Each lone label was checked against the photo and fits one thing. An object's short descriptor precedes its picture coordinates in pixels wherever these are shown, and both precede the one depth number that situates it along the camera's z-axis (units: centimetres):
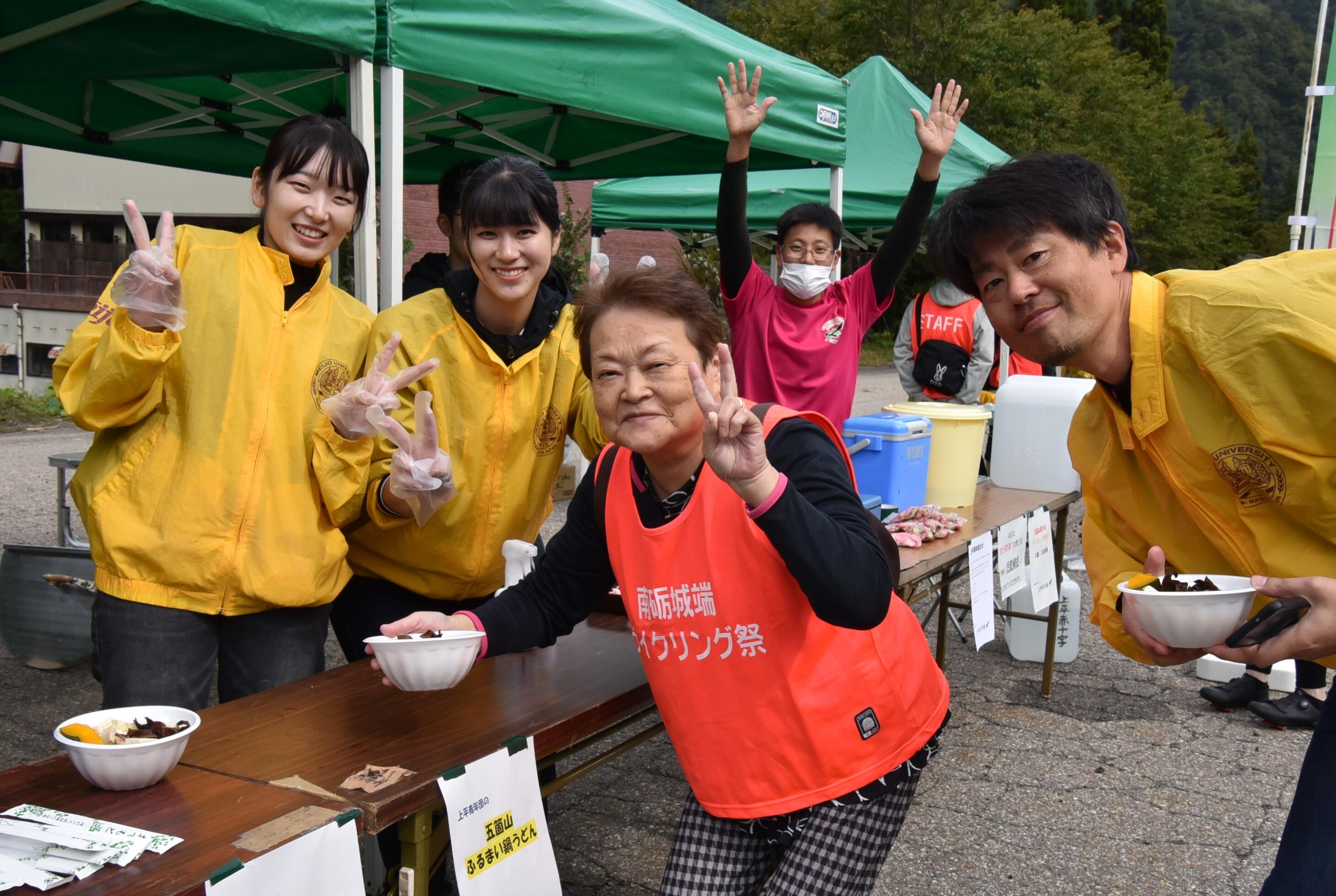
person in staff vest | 644
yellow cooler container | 387
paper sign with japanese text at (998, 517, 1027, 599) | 366
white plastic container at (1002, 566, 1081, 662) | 501
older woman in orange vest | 166
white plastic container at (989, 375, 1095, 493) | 433
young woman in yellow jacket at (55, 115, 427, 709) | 195
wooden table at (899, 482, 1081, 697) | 307
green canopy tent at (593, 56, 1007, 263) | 830
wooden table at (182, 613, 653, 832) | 161
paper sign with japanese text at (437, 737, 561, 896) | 157
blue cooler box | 356
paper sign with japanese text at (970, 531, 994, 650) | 332
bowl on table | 143
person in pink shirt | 384
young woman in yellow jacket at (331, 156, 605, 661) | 230
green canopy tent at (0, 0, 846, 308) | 279
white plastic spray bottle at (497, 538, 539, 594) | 229
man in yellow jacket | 143
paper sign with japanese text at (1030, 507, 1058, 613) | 398
